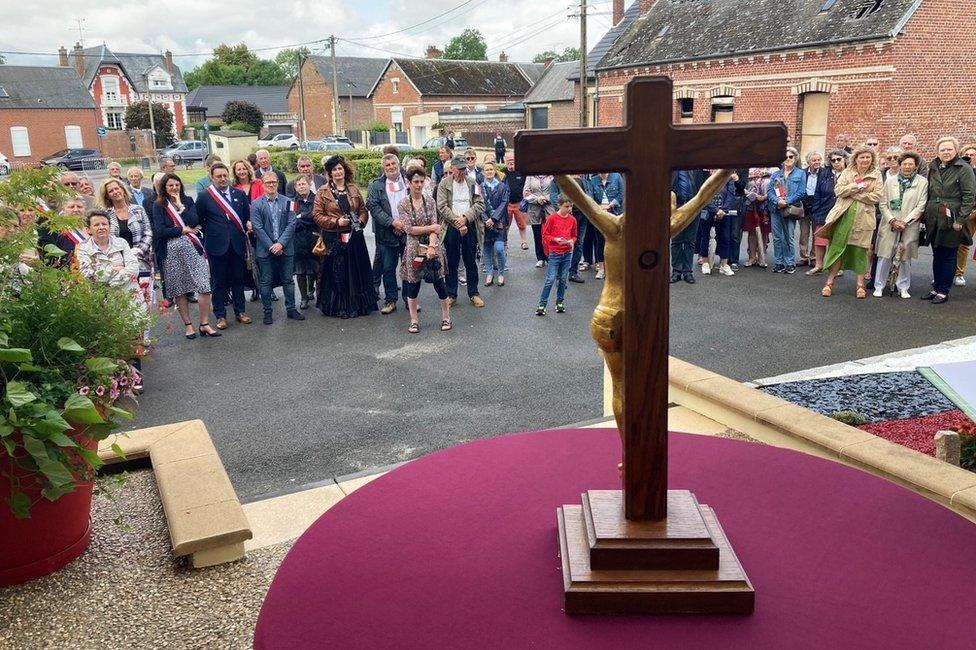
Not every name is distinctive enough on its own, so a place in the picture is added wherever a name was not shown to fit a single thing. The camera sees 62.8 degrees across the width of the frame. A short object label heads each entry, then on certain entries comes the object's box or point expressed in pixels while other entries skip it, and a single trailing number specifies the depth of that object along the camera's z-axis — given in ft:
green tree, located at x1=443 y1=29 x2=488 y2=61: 347.36
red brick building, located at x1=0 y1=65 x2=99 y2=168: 175.52
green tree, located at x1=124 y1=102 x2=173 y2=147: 198.70
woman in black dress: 32.19
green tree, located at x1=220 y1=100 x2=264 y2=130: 190.29
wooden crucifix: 6.91
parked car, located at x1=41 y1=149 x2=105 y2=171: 149.79
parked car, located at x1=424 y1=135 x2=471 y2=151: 129.83
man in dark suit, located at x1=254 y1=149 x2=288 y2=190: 33.95
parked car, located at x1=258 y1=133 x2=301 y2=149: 162.16
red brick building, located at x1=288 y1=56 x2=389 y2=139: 216.54
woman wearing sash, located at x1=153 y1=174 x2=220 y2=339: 29.25
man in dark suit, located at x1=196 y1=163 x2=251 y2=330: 30.86
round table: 6.44
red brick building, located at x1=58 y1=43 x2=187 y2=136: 232.32
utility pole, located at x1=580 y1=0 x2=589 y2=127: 96.84
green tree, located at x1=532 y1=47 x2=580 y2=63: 328.08
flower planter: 11.79
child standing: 30.76
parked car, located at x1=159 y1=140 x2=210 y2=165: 158.40
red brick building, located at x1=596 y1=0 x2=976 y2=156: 73.15
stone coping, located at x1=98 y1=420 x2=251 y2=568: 12.33
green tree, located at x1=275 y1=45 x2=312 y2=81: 361.92
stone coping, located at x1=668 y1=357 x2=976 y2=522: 12.18
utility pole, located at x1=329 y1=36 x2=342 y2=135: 162.20
